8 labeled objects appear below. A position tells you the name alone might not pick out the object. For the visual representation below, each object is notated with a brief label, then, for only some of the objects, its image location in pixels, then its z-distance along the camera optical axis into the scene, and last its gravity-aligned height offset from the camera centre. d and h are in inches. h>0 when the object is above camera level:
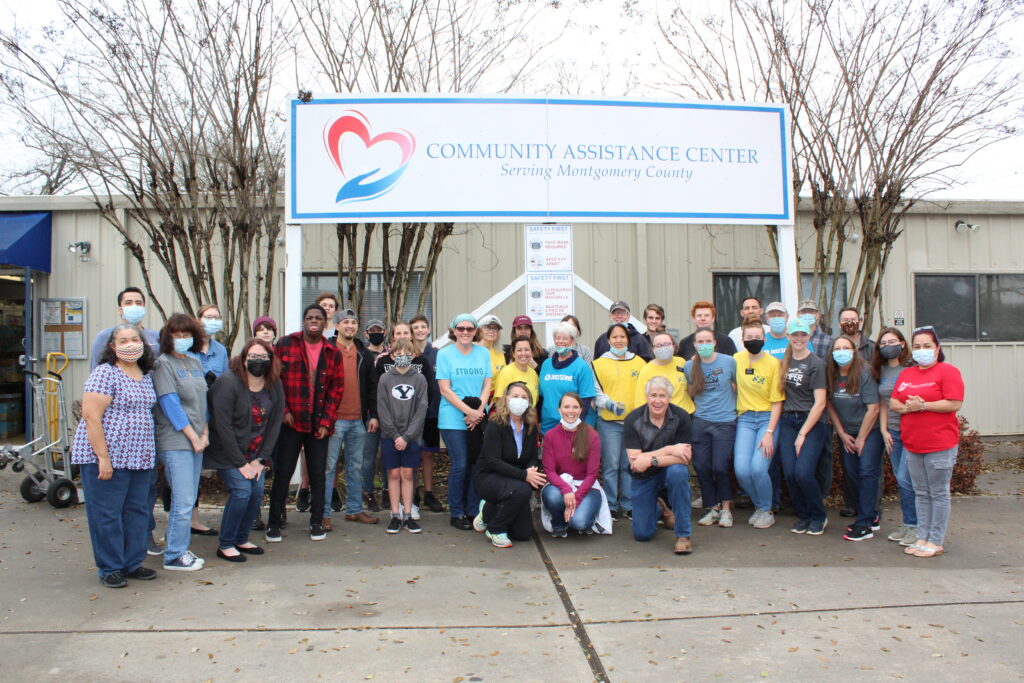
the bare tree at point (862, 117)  339.0 +105.7
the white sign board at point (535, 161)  302.8 +79.2
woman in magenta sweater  238.2 -34.0
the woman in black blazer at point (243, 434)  215.8 -19.3
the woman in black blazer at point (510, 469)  236.1 -32.9
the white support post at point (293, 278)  299.5 +33.0
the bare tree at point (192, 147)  317.7 +93.2
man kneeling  233.0 -27.6
